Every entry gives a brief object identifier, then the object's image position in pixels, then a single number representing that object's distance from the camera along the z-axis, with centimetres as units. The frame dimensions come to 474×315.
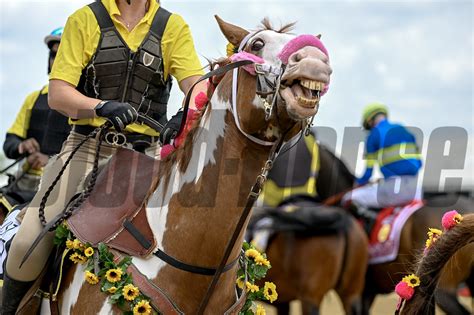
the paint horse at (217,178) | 762
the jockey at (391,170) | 2466
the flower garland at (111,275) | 770
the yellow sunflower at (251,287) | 864
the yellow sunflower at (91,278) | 792
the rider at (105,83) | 878
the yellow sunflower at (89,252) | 805
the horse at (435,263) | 638
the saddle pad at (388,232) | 2333
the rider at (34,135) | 1523
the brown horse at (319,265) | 2105
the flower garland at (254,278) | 862
